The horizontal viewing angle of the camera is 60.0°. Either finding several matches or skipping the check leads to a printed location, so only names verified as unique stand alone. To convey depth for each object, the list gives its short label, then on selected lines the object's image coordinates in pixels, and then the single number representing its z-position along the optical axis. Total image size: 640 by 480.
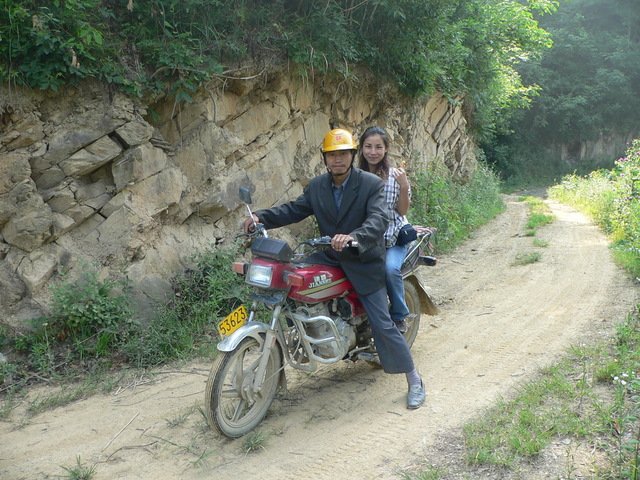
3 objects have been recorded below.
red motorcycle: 3.66
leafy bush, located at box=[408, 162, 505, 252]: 10.22
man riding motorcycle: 4.09
